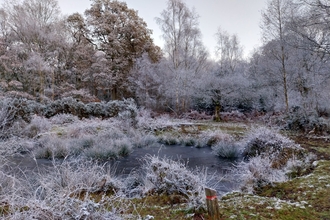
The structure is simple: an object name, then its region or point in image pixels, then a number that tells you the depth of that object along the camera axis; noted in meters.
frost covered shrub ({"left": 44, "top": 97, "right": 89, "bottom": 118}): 12.58
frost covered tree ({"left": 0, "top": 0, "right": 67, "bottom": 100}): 15.24
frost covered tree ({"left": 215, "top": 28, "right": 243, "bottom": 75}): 22.39
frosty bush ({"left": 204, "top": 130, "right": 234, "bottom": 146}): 7.92
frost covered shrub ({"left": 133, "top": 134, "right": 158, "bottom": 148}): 8.03
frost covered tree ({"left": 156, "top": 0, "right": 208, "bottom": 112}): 16.75
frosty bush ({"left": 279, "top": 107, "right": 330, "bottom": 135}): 7.73
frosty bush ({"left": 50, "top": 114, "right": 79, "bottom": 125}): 11.33
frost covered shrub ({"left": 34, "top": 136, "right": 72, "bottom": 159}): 6.57
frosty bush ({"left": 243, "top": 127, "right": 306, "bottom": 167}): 5.24
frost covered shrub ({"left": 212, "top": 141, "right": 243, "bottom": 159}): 6.56
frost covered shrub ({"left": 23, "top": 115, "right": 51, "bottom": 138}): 8.57
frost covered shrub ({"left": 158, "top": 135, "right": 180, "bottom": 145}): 8.67
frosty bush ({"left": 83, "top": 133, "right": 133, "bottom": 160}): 6.38
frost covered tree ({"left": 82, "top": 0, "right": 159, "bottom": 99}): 19.05
